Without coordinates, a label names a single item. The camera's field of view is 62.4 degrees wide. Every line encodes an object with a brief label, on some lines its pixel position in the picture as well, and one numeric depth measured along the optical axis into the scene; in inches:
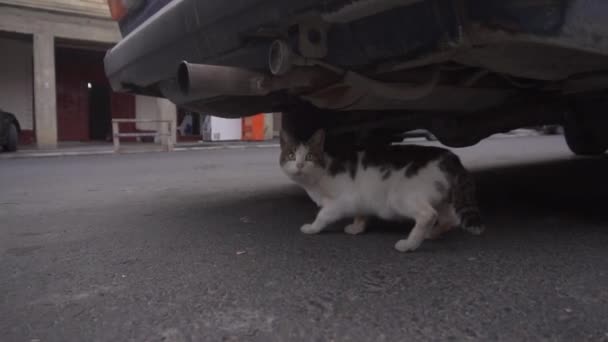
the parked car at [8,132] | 372.8
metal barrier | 368.8
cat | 76.9
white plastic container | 556.4
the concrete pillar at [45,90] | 430.6
